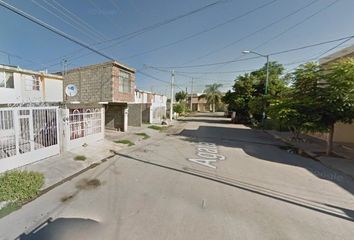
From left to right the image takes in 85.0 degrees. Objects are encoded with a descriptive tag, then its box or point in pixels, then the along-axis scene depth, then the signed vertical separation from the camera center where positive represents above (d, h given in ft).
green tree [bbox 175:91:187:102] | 219.16 +11.77
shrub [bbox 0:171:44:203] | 15.70 -7.23
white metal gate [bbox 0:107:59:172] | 21.22 -4.02
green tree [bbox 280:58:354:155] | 29.71 +1.82
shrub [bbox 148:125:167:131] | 68.65 -7.94
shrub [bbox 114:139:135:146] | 40.85 -7.95
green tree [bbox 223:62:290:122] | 83.89 +8.71
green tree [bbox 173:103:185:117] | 127.97 -1.90
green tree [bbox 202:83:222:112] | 198.08 +14.47
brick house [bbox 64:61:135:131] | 47.16 +4.87
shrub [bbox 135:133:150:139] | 50.78 -8.06
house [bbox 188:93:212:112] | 241.35 +3.35
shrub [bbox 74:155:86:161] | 27.45 -7.76
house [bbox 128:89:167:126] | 71.41 -1.26
